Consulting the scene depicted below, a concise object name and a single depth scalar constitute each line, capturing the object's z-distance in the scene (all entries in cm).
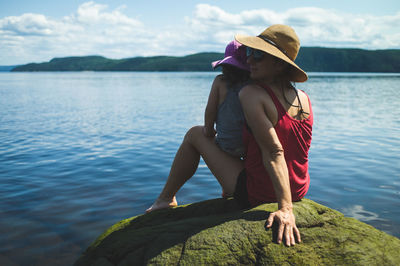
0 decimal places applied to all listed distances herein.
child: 394
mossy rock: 310
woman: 324
